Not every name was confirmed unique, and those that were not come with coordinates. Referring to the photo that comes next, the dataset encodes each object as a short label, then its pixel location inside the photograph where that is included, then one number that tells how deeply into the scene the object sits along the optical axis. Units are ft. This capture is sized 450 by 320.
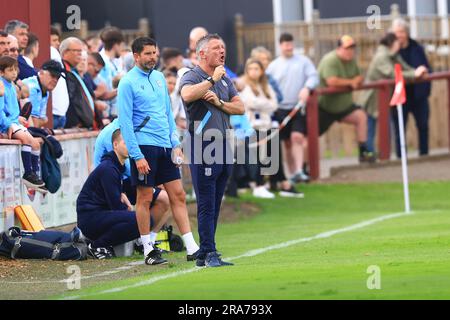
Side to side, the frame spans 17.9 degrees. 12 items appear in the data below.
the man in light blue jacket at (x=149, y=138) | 45.73
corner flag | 73.20
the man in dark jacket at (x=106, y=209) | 49.57
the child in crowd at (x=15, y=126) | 51.31
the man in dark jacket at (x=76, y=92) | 59.82
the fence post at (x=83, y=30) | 102.45
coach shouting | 43.62
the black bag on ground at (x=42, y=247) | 48.85
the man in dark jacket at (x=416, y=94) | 88.22
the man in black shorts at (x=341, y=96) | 84.07
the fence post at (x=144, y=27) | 105.09
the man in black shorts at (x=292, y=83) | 80.79
